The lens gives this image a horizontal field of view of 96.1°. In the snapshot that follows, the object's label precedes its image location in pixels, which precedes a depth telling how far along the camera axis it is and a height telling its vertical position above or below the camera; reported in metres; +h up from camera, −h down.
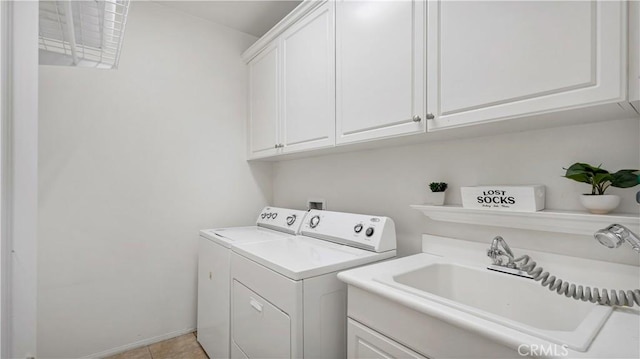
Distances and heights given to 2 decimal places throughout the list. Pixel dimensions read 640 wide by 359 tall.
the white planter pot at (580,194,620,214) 0.94 -0.08
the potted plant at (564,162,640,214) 0.92 -0.01
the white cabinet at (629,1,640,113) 0.75 +0.34
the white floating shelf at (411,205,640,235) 0.92 -0.15
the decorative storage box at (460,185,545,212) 1.08 -0.08
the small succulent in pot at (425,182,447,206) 1.40 -0.07
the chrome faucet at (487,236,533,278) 1.13 -0.33
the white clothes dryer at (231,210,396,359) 1.16 -0.48
